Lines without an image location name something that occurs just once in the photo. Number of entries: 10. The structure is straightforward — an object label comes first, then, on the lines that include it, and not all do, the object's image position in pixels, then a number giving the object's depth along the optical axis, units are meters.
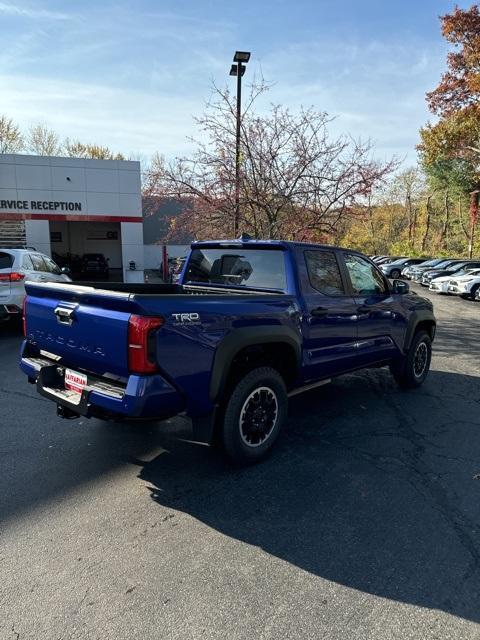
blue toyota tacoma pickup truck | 3.00
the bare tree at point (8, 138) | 40.12
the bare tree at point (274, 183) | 10.25
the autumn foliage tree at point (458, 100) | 24.84
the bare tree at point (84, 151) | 46.69
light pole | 9.85
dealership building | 19.45
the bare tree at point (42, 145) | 44.78
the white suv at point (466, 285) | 18.78
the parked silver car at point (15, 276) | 8.38
